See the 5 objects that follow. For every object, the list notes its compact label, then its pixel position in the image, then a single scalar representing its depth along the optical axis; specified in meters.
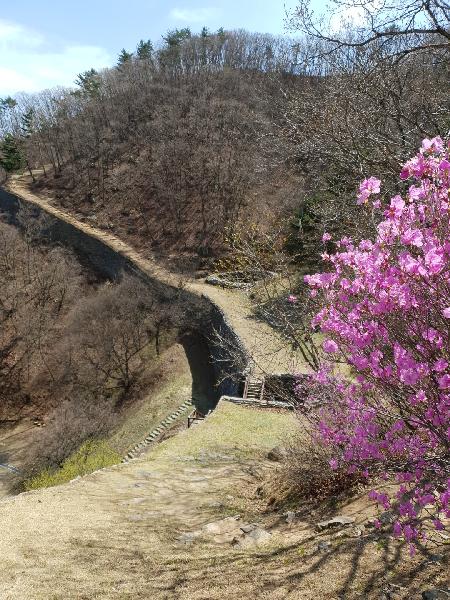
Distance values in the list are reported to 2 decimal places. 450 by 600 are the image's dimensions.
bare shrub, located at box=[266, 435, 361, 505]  6.27
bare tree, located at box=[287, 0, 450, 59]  5.34
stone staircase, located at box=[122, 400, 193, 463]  18.59
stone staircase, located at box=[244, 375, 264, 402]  15.92
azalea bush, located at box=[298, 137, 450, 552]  2.88
